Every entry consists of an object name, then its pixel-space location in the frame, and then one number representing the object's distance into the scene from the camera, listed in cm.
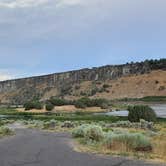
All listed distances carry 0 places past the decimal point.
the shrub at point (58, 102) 10850
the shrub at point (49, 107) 9942
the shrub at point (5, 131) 3163
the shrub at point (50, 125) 4057
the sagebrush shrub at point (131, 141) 2009
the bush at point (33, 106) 10075
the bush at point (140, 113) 4448
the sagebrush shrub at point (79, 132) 2764
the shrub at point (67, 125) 4090
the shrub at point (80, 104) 10180
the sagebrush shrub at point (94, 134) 2453
